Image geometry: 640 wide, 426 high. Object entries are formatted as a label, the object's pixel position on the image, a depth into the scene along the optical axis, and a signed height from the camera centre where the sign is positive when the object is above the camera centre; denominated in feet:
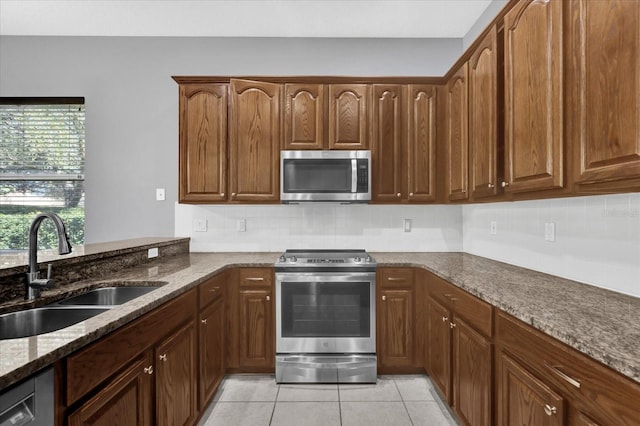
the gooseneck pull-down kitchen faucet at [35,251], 4.32 -0.48
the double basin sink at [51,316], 4.07 -1.35
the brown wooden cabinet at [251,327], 8.07 -2.79
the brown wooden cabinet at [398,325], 8.08 -2.75
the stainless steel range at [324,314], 7.94 -2.45
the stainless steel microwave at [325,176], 8.72 +1.07
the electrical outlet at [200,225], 10.07 -0.29
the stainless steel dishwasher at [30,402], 2.39 -1.46
